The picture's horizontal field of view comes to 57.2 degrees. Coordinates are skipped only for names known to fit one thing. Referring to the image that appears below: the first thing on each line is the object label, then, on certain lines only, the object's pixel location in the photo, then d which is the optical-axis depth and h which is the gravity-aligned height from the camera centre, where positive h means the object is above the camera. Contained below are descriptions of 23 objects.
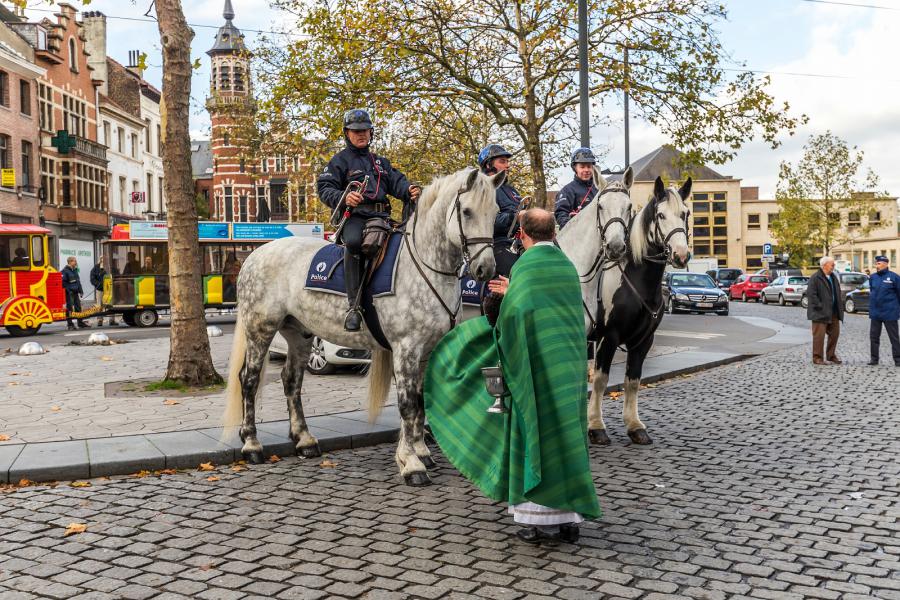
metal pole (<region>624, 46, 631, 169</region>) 25.58 +3.88
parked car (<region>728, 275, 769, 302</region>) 49.19 -1.18
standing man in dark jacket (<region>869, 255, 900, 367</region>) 14.95 -0.75
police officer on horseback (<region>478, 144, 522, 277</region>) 7.43 +0.60
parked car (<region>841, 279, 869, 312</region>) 33.81 -1.45
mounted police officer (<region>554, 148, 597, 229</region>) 8.47 +0.79
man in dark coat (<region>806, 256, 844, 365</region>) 15.10 -0.79
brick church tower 75.12 +9.14
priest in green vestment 4.55 -0.73
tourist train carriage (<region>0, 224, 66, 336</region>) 22.59 -0.09
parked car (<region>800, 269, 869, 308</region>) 36.66 -0.68
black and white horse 7.53 -0.26
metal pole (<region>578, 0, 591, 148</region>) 14.22 +3.41
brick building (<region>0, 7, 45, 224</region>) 37.16 +6.86
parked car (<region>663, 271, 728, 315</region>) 31.86 -1.19
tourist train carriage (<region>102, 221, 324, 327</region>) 26.30 +0.23
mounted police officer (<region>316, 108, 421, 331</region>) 6.63 +0.72
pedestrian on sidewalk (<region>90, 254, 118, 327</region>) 29.47 +0.00
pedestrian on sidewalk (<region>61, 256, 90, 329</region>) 25.70 -0.21
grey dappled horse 5.91 -0.29
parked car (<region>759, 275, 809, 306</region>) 42.78 -1.25
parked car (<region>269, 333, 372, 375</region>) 12.09 -1.24
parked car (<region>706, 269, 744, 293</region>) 56.53 -0.69
